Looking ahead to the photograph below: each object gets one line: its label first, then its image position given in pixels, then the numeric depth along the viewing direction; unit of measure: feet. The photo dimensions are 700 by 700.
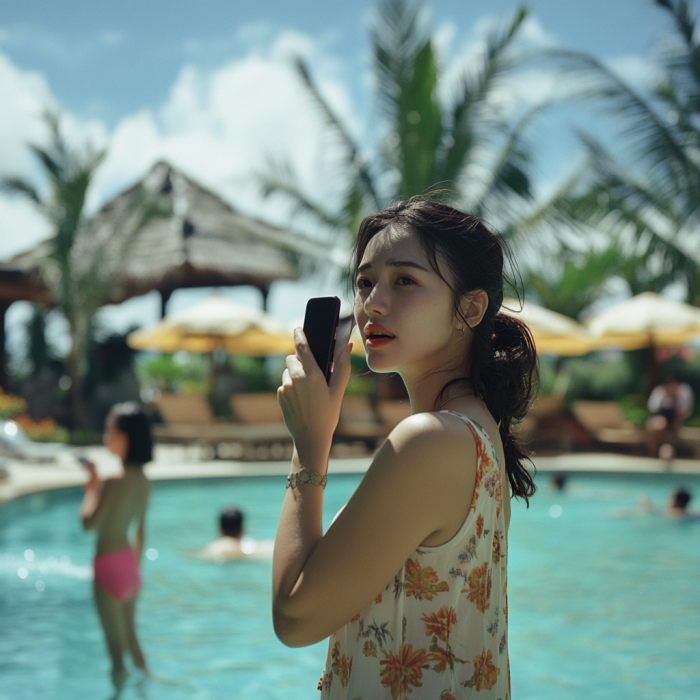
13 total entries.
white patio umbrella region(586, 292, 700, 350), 52.75
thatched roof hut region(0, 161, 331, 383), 61.36
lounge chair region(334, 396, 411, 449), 52.70
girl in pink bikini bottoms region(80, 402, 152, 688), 12.91
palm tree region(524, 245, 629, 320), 76.23
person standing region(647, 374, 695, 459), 49.60
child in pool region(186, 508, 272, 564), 25.72
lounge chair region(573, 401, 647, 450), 55.57
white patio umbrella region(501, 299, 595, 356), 51.57
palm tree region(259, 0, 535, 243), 47.78
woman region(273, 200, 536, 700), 3.85
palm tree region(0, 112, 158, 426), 55.36
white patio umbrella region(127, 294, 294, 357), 52.60
